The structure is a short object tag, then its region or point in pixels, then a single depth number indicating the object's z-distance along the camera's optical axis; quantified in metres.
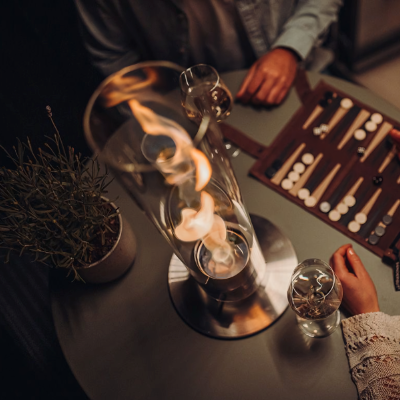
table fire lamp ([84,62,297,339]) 0.91
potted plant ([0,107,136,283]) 0.94
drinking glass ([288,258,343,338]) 0.94
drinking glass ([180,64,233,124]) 1.13
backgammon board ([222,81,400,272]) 1.11
